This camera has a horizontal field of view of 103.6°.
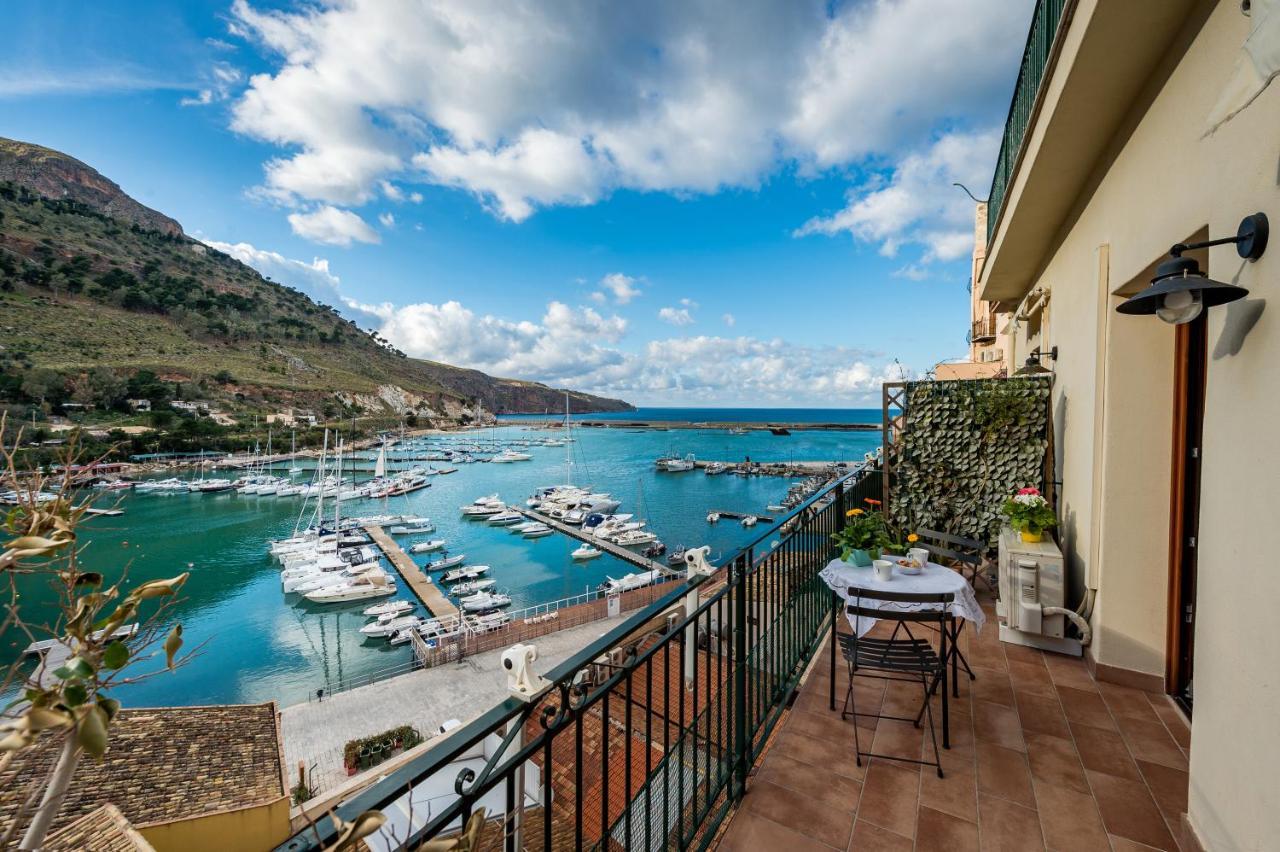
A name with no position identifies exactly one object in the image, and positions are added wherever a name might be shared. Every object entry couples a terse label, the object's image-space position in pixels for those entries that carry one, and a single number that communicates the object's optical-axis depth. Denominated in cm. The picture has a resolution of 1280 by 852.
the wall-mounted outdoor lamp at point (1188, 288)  190
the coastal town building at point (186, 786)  672
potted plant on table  354
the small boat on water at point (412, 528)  3375
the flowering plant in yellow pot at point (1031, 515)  438
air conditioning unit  395
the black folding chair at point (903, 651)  274
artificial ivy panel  539
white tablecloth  316
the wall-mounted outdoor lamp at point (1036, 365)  537
